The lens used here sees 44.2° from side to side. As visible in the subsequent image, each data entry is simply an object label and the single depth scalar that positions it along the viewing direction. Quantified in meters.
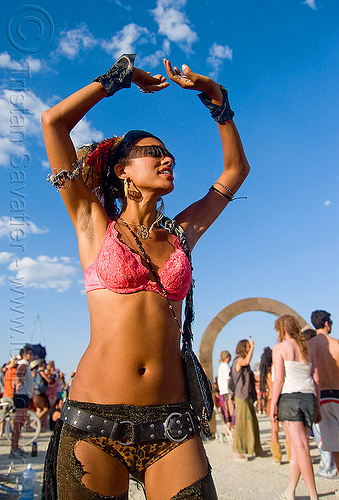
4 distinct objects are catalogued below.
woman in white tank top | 4.58
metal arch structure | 11.84
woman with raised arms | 1.69
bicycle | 7.93
